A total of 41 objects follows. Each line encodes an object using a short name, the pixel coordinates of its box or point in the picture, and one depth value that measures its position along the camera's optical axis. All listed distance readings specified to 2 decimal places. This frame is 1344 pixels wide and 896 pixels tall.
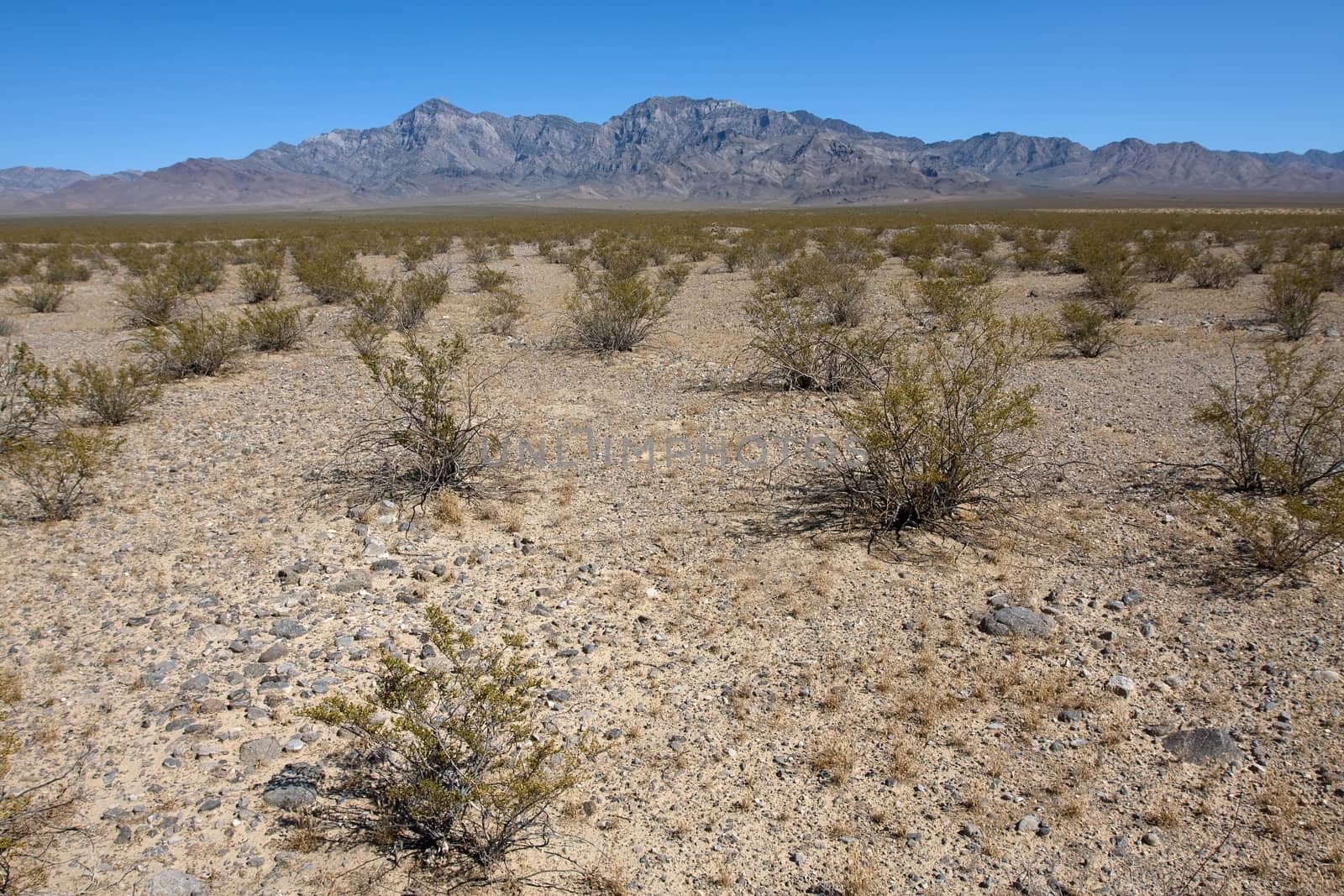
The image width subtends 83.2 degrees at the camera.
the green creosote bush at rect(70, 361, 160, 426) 8.86
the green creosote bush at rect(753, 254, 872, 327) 14.48
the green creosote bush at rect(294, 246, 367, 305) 16.77
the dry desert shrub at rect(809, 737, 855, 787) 3.87
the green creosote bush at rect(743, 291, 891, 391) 9.80
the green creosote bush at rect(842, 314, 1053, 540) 6.14
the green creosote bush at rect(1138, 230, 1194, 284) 18.55
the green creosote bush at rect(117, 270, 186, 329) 14.94
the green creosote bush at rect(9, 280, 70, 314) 17.33
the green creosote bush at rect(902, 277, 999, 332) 8.37
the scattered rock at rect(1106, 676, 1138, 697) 4.38
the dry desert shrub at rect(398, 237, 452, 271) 24.28
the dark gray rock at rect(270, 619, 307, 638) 4.98
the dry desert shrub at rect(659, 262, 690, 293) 18.62
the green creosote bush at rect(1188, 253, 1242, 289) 17.44
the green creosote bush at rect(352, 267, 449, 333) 14.34
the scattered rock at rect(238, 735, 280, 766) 3.91
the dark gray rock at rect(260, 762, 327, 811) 3.64
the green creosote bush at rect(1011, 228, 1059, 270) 21.95
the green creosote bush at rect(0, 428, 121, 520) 6.49
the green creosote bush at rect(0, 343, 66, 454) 8.20
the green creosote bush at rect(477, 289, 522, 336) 14.22
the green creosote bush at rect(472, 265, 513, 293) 19.38
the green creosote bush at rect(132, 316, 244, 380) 10.84
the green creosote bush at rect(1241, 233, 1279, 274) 19.81
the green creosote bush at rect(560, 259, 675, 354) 12.53
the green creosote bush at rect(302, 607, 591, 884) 3.39
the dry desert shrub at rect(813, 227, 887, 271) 23.19
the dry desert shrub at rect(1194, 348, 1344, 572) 5.37
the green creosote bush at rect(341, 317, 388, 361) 11.24
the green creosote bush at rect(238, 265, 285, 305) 17.47
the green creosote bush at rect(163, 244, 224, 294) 18.81
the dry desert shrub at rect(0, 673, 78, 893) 3.14
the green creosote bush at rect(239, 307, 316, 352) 12.52
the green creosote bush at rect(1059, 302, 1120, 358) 11.72
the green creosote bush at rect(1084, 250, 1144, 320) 14.69
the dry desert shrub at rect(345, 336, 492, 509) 7.05
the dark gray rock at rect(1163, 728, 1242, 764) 3.86
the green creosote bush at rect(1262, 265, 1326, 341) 12.34
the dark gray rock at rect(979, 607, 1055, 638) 4.95
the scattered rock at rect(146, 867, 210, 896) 3.16
